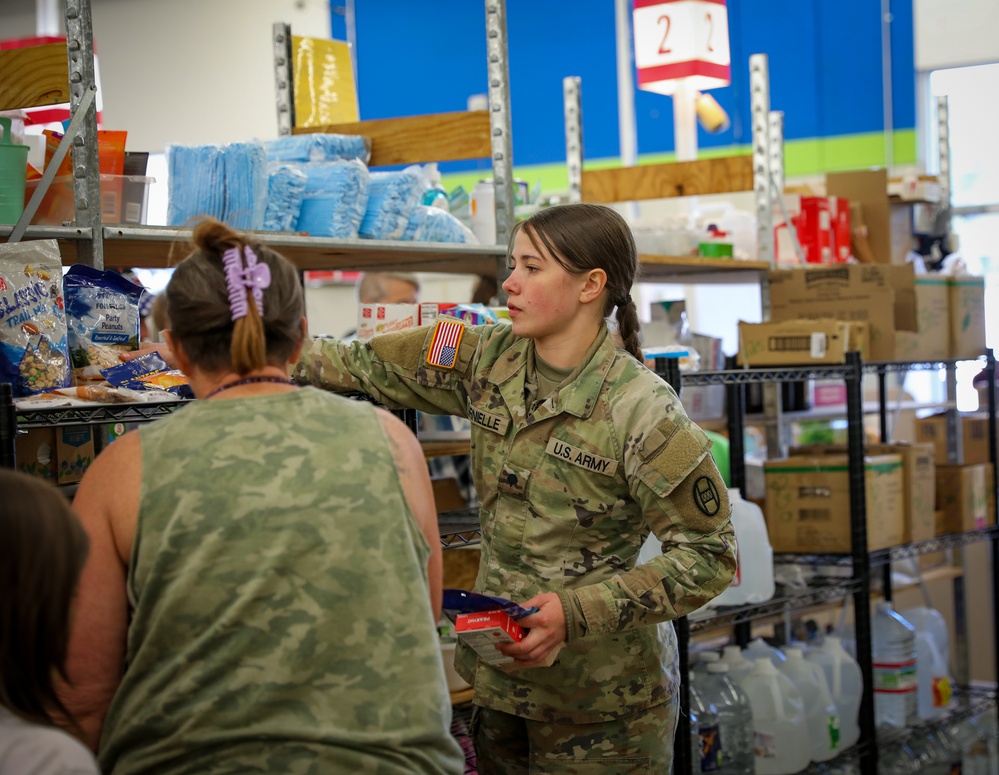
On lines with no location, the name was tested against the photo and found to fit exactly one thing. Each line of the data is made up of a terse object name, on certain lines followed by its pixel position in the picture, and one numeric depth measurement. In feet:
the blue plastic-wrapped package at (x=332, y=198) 8.86
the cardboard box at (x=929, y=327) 13.74
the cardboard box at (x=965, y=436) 15.97
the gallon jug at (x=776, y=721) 11.38
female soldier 6.49
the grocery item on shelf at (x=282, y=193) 8.66
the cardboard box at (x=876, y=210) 15.52
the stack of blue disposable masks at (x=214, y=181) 8.28
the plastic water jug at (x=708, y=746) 10.70
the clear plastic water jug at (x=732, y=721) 11.52
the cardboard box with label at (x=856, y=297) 13.42
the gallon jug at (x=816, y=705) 11.88
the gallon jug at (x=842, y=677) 12.85
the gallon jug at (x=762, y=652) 12.37
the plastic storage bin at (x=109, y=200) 7.45
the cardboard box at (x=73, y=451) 7.45
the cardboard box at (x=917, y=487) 13.34
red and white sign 14.90
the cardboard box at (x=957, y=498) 14.29
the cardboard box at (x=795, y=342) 12.21
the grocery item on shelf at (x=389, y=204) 9.20
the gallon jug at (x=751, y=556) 11.57
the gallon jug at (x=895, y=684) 13.58
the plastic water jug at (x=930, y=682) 14.55
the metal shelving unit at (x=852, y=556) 10.82
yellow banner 11.21
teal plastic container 7.11
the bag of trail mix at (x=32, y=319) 6.40
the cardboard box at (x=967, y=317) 14.70
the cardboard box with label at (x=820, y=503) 12.46
